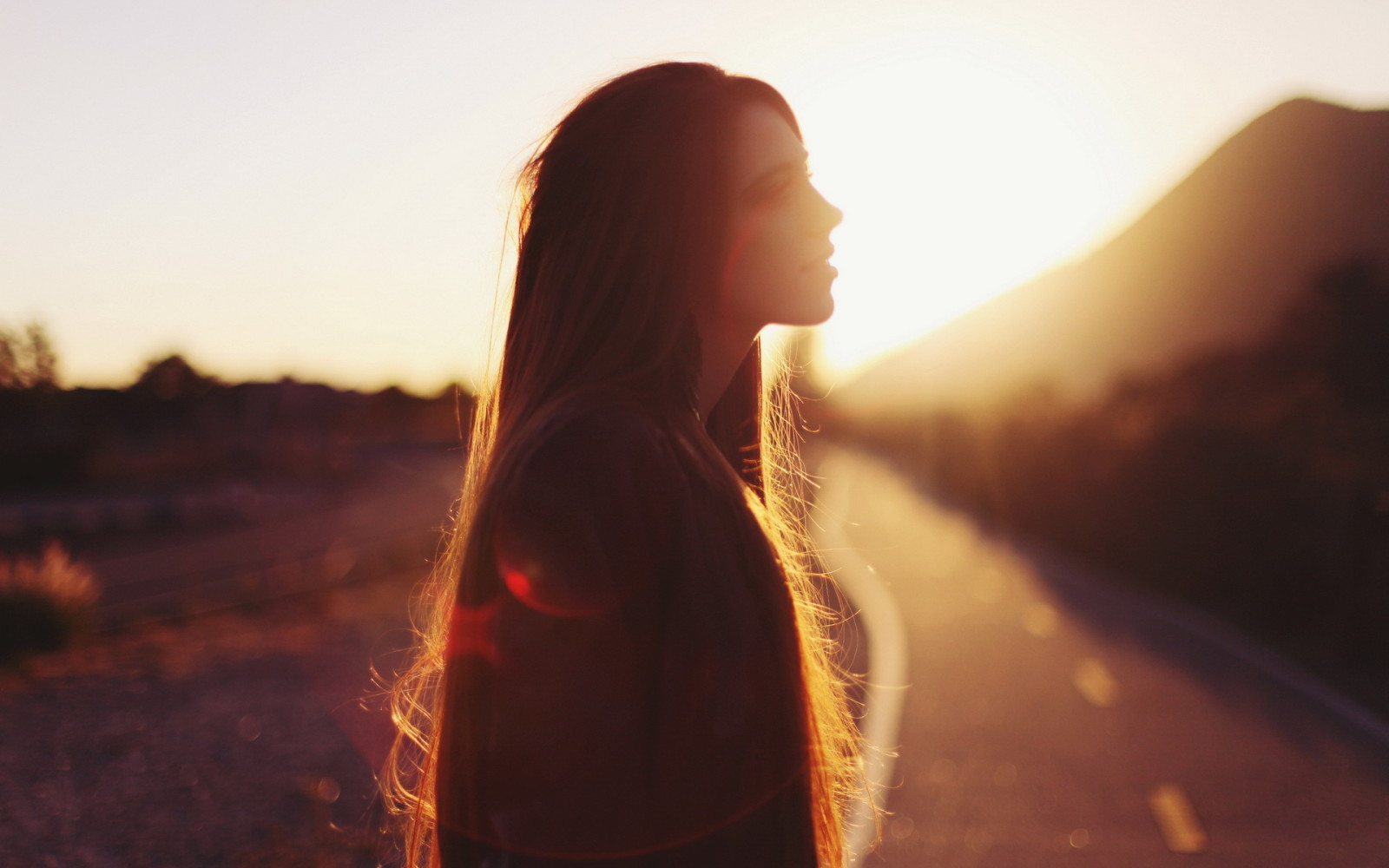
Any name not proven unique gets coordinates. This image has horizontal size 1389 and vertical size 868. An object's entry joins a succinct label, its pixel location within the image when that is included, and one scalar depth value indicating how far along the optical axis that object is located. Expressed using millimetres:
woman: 1139
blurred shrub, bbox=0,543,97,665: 13219
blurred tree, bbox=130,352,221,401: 63531
